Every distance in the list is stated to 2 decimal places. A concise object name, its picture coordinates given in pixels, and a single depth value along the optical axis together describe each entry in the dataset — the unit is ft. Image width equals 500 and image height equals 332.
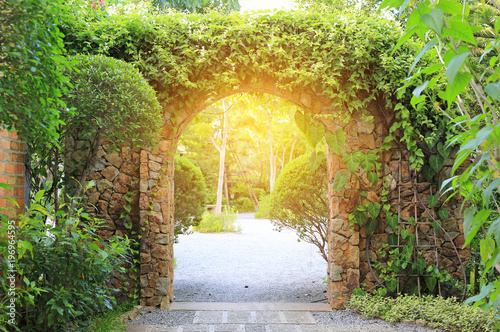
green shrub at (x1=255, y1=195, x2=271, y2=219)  41.76
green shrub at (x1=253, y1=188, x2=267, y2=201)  52.65
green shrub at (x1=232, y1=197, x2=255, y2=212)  52.54
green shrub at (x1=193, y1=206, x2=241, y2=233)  33.12
